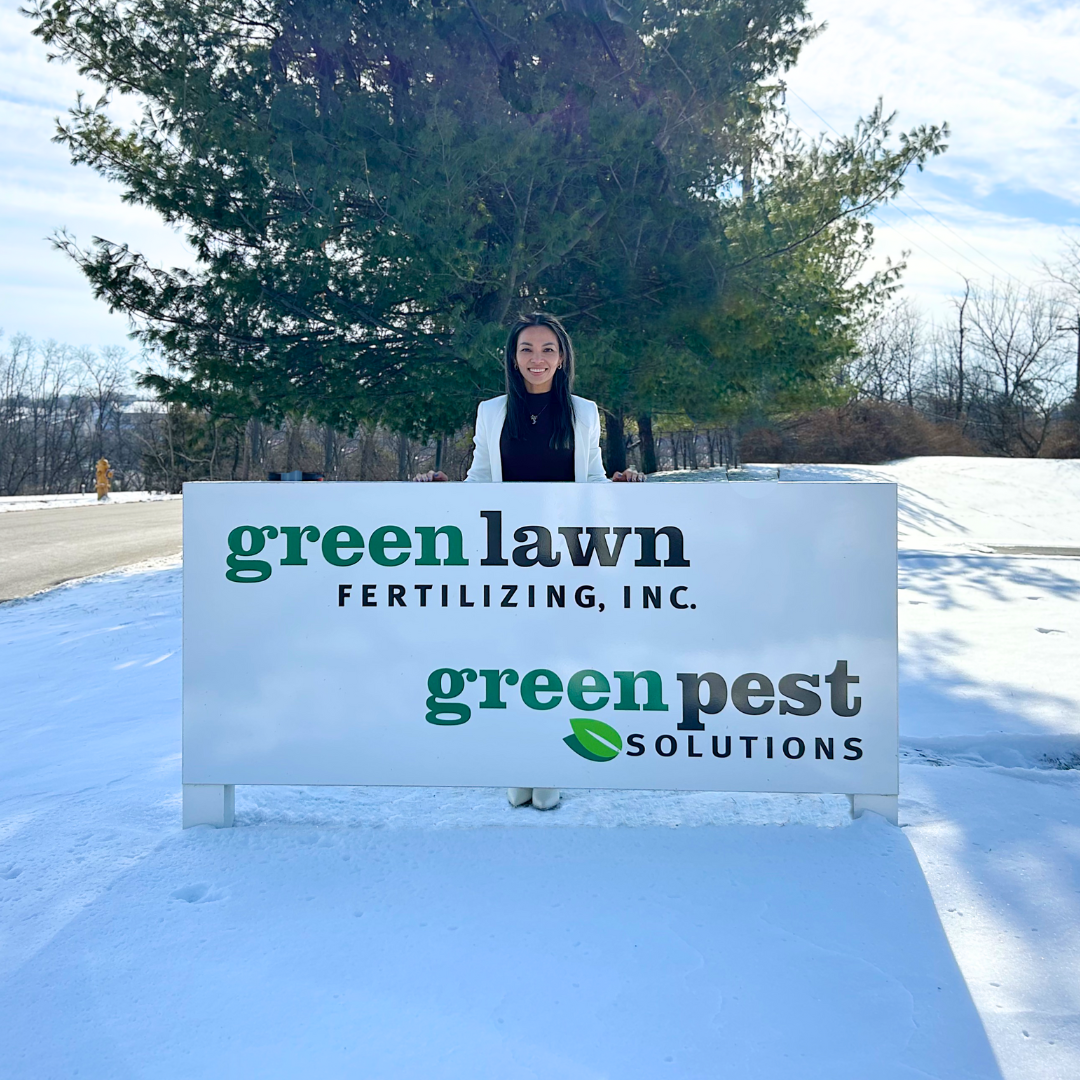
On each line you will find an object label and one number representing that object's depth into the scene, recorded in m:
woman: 3.39
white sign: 2.82
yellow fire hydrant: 28.21
